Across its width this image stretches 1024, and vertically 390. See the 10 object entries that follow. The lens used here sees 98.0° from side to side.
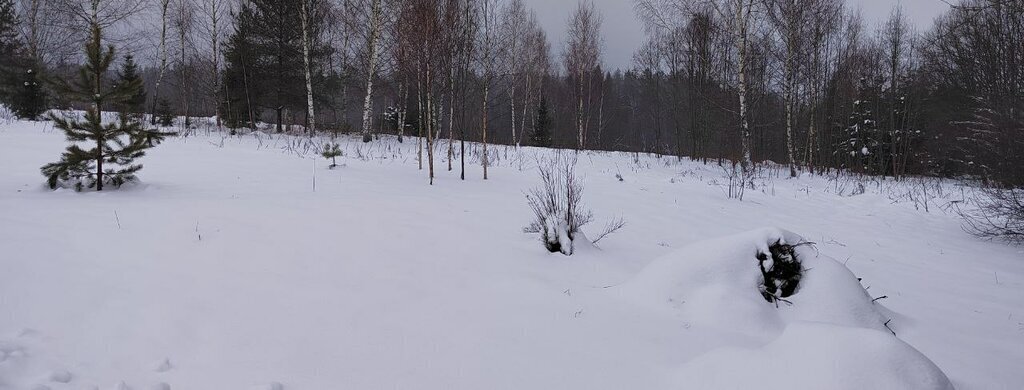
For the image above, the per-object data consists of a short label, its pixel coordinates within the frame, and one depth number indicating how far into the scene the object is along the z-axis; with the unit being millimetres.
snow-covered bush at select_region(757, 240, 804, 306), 2879
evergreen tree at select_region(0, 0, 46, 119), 14430
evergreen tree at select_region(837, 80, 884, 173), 18578
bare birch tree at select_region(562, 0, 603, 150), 21781
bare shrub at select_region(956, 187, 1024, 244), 5207
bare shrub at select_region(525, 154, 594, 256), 3824
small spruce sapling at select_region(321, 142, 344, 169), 8123
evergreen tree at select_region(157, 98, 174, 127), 16469
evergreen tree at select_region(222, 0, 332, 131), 16172
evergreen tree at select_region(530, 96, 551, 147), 25938
